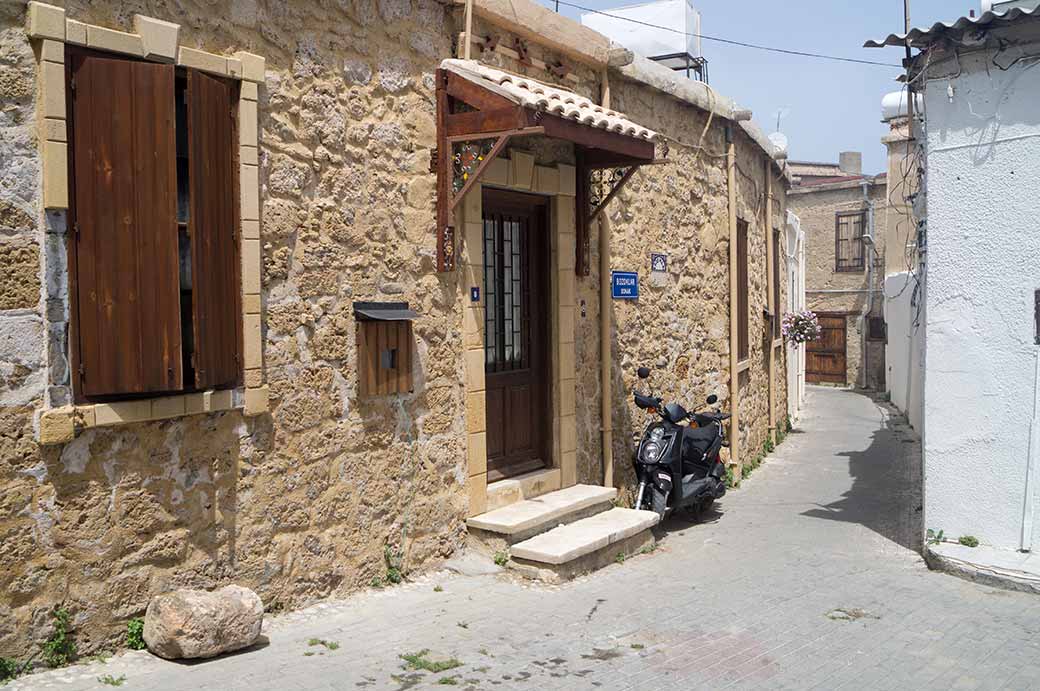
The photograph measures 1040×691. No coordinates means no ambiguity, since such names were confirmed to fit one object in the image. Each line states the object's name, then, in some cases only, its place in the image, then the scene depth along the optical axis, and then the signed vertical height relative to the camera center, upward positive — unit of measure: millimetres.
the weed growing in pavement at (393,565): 5635 -1514
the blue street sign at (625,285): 7793 +214
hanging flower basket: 15234 -275
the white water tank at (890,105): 17250 +3771
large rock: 4188 -1397
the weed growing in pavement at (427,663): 4359 -1640
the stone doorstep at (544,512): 6121 -1366
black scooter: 7453 -1206
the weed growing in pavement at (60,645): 4043 -1422
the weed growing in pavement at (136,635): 4312 -1469
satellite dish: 12711 +2567
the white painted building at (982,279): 6207 +205
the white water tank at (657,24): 10359 +3178
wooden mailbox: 5430 -208
